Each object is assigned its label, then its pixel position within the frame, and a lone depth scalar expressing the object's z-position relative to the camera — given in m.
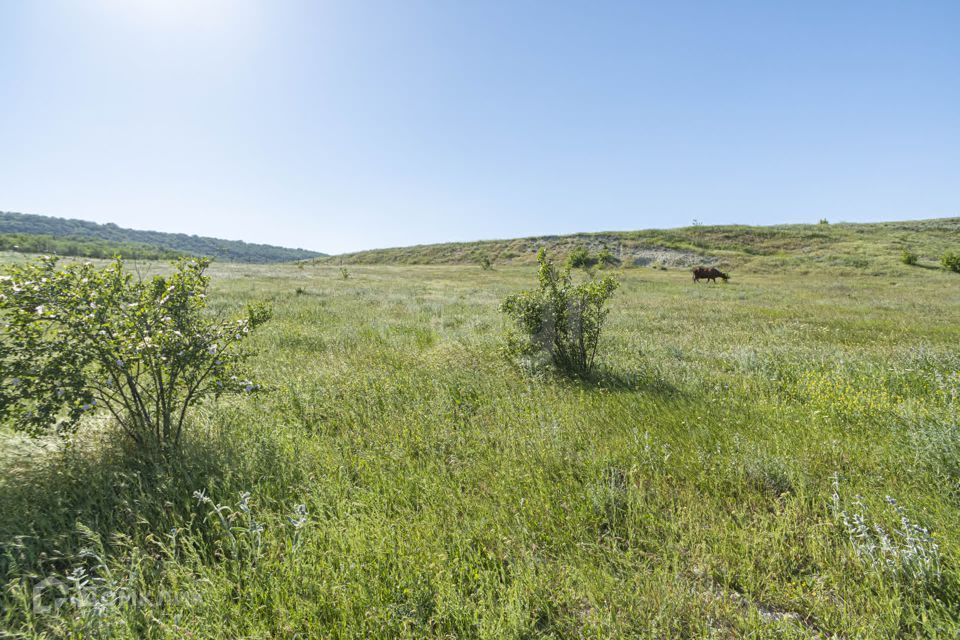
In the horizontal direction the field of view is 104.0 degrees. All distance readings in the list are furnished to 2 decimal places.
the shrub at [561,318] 7.06
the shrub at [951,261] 38.12
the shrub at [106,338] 3.40
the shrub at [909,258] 42.69
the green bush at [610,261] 63.49
